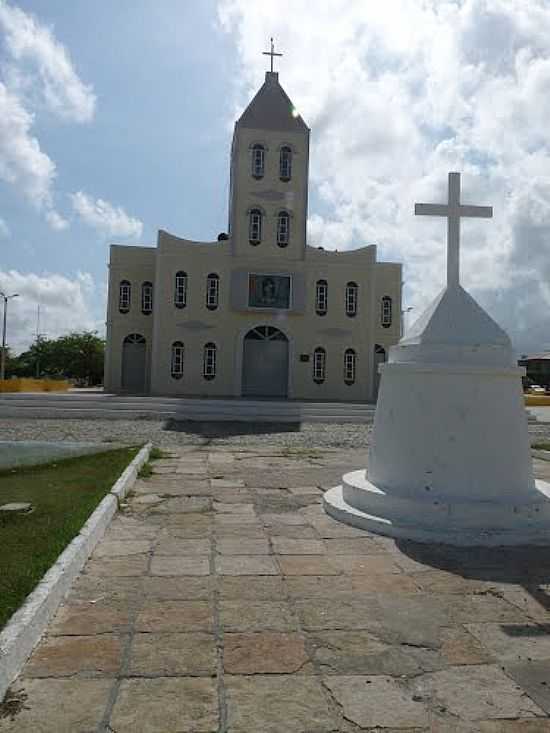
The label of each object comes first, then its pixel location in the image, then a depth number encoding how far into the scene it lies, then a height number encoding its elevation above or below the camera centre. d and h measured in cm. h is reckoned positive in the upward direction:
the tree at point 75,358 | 5716 +218
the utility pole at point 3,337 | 3904 +268
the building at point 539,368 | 6831 +288
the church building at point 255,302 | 2727 +365
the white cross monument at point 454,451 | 591 -58
